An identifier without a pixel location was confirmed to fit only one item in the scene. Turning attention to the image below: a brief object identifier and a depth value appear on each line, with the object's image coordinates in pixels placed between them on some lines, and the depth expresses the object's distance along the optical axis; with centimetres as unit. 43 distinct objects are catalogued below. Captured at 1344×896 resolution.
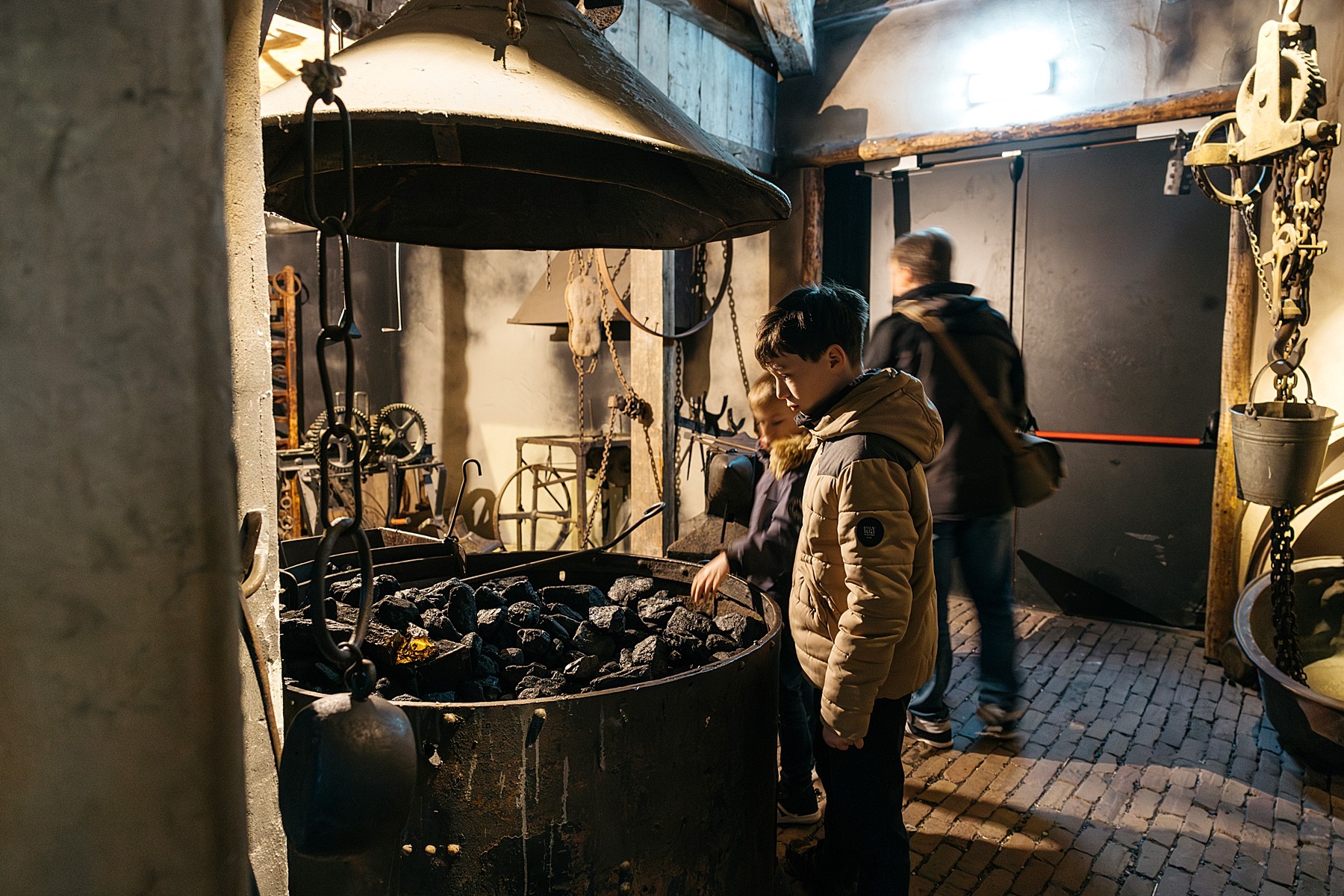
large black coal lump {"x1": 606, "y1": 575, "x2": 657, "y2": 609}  275
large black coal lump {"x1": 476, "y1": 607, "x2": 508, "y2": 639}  240
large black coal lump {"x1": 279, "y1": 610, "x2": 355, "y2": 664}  211
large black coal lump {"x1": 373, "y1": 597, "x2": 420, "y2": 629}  235
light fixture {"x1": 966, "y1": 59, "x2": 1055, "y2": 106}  513
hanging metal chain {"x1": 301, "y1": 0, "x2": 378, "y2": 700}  102
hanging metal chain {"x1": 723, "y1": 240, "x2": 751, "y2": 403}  508
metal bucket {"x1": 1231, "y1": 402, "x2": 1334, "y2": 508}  334
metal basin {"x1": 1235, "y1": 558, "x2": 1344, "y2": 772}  323
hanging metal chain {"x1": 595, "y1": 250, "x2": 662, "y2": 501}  489
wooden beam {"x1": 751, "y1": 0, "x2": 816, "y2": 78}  522
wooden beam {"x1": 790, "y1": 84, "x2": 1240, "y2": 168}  470
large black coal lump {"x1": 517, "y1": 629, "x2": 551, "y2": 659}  234
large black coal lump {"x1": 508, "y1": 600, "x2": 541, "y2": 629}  247
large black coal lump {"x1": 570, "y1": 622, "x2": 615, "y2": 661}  240
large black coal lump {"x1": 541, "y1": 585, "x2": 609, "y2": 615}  274
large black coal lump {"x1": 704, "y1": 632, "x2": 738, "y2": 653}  240
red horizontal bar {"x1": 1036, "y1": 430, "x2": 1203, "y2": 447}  512
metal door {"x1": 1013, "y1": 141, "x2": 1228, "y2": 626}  503
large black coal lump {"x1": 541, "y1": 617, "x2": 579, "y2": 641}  243
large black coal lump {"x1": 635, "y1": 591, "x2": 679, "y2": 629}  260
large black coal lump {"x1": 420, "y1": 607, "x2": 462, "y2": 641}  231
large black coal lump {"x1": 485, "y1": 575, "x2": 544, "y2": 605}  272
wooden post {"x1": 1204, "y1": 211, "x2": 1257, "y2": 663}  459
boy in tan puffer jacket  194
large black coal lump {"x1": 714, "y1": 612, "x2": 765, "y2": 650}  241
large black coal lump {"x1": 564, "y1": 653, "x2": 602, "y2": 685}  219
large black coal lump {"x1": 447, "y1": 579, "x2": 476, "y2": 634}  241
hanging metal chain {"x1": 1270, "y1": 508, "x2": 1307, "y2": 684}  349
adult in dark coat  347
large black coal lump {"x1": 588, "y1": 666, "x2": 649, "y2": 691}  204
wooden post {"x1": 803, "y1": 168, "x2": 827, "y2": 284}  591
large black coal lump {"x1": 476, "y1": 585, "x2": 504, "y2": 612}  261
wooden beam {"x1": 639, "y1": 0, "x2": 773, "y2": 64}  483
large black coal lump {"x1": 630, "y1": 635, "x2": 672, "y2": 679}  218
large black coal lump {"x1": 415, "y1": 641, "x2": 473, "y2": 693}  206
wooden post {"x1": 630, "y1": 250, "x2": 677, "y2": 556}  482
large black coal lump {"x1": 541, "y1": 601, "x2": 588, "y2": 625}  258
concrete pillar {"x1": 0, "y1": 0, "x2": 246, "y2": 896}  71
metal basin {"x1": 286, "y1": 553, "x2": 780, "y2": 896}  177
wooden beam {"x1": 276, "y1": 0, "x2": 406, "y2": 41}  324
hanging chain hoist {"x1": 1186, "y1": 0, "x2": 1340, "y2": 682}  322
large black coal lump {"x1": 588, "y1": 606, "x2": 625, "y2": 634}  246
